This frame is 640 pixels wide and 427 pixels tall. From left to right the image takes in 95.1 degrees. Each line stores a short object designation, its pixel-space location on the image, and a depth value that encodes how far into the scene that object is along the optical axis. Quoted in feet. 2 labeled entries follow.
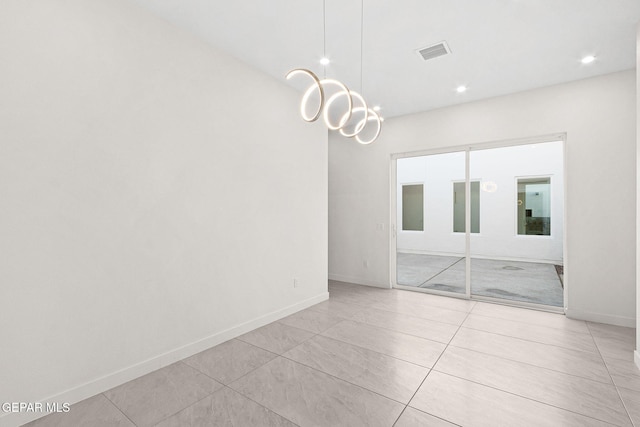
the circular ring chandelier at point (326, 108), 7.34
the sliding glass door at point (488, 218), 14.51
